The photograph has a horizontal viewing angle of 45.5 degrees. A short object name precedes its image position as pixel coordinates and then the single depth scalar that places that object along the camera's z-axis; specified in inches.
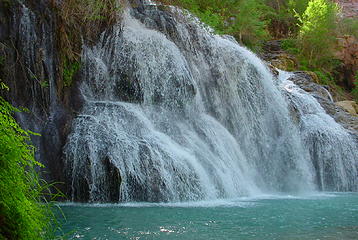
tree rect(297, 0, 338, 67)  987.3
